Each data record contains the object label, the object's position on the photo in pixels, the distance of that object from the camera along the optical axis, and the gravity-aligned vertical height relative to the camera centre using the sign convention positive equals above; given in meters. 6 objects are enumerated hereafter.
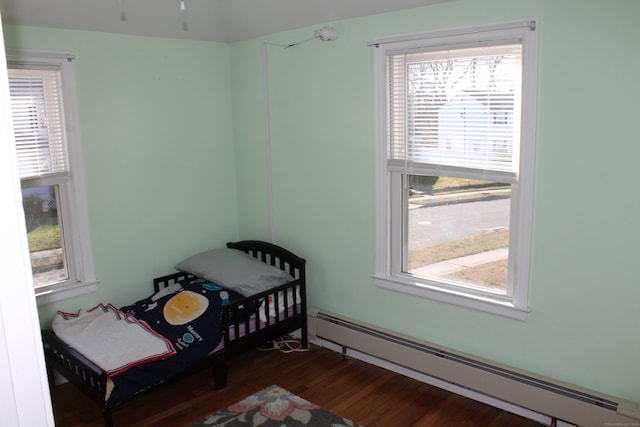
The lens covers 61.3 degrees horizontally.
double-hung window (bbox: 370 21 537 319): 2.89 -0.22
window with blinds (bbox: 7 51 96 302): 3.31 -0.21
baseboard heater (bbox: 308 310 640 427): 2.69 -1.41
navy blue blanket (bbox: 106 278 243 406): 2.96 -1.19
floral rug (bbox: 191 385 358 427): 3.05 -1.63
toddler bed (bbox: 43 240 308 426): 2.98 -1.19
